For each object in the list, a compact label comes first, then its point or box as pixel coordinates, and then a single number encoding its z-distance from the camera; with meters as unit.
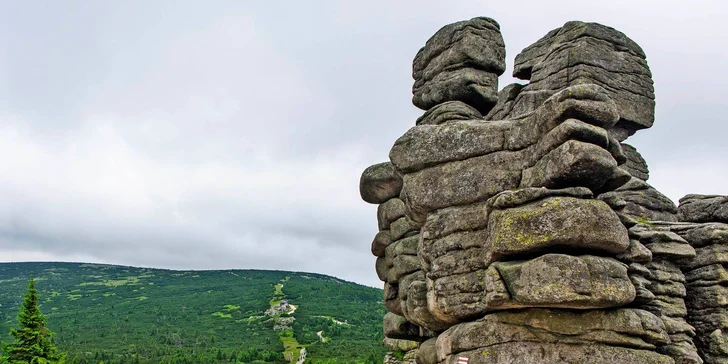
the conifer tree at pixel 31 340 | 36.47
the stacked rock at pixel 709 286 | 19.00
